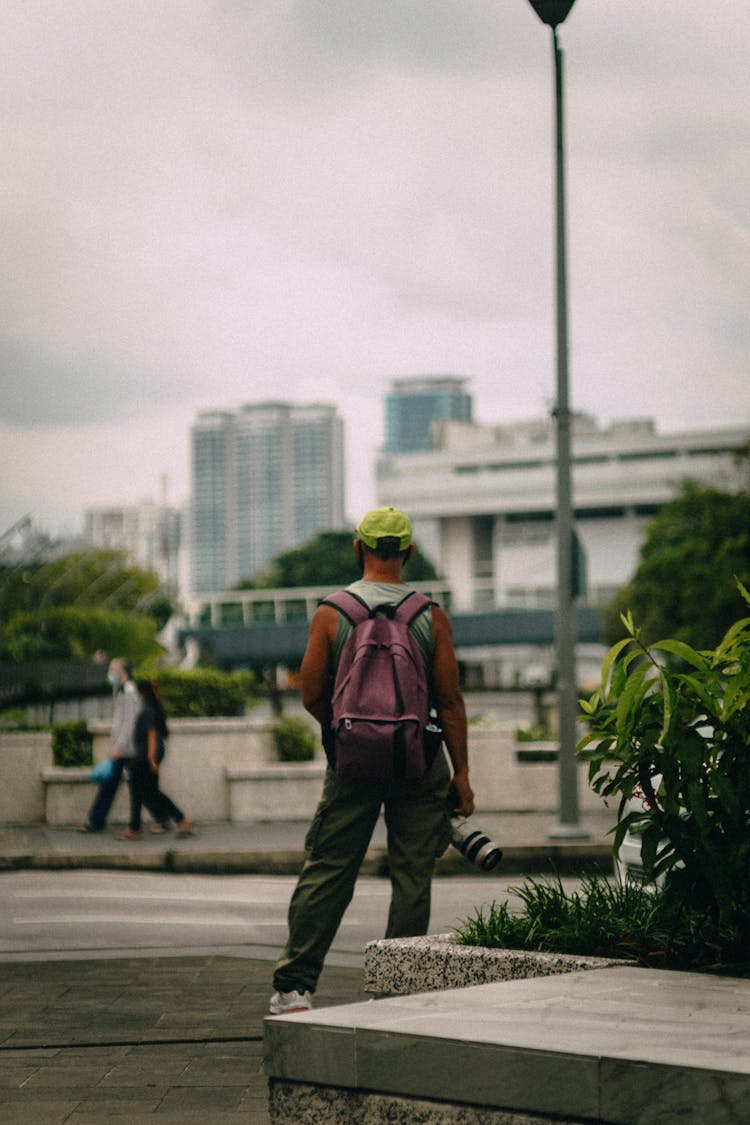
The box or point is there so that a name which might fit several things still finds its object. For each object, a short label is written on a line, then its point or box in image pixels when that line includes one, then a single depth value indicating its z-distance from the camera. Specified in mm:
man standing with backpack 6059
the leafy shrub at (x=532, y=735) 24469
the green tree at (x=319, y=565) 142125
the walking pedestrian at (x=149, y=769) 16016
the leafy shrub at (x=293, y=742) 19047
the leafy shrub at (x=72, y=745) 17859
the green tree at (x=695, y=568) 48688
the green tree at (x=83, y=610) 74625
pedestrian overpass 106875
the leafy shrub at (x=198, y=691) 20156
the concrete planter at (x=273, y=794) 17922
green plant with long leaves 4777
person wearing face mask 16078
